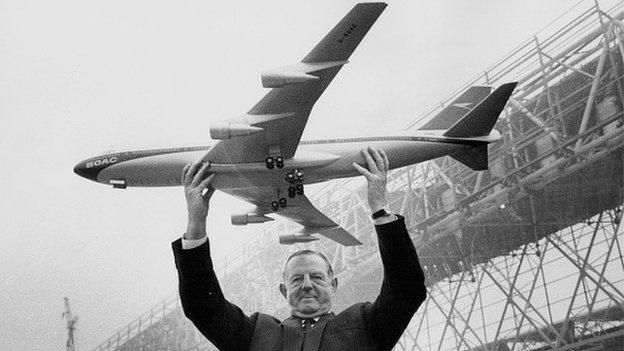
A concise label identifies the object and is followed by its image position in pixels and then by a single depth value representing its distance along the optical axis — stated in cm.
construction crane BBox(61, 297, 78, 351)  2546
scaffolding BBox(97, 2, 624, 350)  1956
